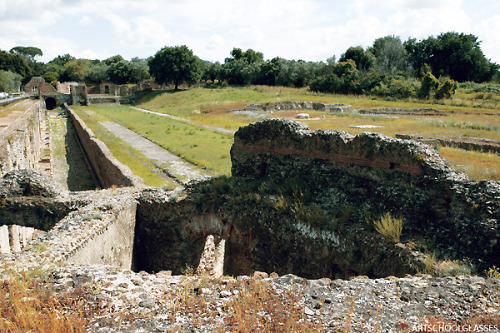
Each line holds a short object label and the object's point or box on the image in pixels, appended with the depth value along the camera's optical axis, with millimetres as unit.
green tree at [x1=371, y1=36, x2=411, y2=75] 51938
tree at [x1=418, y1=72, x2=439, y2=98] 34219
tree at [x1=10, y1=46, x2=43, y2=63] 129200
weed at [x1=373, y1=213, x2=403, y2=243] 5707
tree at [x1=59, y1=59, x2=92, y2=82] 73750
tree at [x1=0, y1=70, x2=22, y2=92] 59438
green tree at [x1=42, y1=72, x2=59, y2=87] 74812
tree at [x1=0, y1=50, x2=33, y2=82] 74125
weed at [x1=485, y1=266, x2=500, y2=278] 4543
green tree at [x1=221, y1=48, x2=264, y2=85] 59784
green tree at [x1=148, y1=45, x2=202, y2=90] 53469
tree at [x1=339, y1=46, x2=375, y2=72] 52750
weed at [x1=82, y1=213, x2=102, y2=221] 6871
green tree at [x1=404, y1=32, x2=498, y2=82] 47188
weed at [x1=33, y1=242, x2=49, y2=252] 5647
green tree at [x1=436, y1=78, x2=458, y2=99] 33406
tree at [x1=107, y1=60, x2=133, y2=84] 66844
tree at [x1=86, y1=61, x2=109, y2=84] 68938
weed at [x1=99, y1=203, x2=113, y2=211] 7448
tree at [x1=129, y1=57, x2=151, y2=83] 67725
